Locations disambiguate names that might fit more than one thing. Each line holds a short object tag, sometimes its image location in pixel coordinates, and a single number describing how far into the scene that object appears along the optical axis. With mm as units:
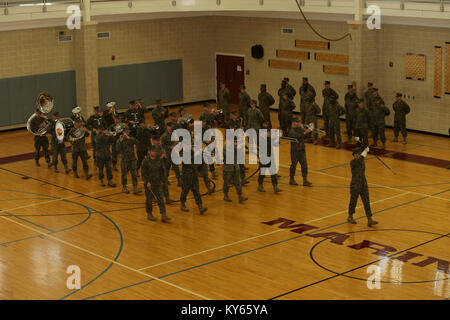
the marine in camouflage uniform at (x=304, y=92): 27219
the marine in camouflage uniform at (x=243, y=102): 28475
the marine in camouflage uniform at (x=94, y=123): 22453
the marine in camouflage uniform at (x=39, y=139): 23500
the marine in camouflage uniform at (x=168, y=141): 21047
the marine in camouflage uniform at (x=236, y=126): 21153
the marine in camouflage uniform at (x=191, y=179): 18672
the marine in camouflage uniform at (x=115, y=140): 22203
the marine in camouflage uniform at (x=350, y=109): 26344
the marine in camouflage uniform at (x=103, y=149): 21656
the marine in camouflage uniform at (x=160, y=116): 24336
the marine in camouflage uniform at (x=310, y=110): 25891
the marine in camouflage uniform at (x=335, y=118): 25962
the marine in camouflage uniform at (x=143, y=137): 22547
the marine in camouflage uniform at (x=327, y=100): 26281
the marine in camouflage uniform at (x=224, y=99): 29734
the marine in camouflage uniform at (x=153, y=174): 18094
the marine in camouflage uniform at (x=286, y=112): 27062
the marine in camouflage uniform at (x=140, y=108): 24466
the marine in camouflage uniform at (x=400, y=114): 26109
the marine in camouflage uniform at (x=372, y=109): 25828
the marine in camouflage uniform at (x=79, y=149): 22152
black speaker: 33000
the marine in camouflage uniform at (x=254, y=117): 23133
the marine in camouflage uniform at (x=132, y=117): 23625
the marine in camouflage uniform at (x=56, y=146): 23156
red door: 34531
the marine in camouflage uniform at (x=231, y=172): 19688
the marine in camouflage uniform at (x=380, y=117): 25625
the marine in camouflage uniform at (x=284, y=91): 27592
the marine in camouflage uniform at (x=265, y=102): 27844
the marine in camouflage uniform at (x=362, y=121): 25141
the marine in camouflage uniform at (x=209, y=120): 22562
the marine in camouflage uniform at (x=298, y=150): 20547
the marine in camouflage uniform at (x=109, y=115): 23808
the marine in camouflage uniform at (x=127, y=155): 20797
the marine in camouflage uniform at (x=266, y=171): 20875
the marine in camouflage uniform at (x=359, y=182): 17625
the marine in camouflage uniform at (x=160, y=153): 18219
